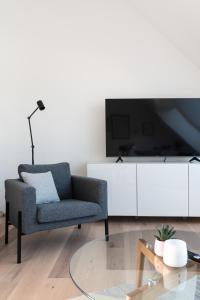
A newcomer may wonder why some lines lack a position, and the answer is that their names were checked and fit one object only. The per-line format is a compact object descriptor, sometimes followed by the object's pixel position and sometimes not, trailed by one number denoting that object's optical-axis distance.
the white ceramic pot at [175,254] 1.66
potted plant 1.80
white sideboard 3.82
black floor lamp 3.72
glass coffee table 1.55
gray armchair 2.76
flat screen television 3.97
